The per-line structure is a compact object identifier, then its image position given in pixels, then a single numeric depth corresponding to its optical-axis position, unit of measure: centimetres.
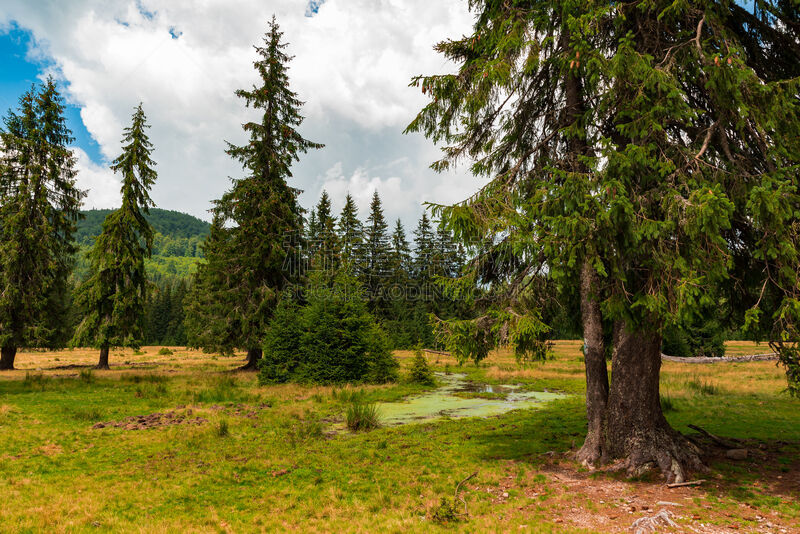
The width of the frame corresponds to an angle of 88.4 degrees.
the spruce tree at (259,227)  2319
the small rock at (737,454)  795
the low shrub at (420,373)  2088
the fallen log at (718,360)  1973
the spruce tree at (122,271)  2319
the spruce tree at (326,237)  3544
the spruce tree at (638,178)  564
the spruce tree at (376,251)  5169
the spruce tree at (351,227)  4991
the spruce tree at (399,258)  5506
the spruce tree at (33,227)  2189
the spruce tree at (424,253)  5609
